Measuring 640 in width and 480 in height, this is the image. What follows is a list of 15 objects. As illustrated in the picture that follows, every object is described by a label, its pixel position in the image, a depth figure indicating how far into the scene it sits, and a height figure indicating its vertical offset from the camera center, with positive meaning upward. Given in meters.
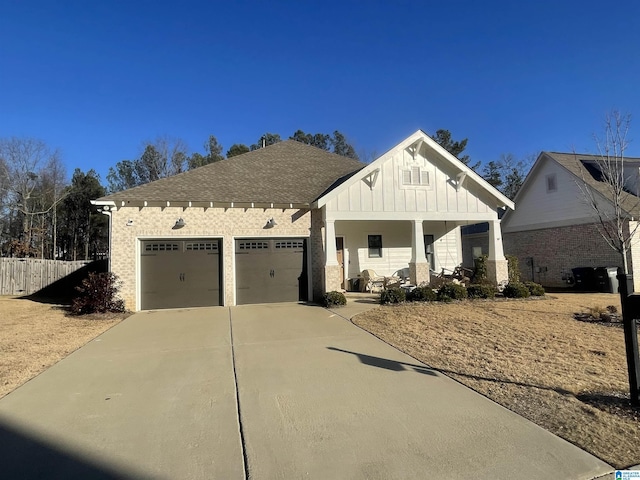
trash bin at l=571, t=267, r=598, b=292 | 16.38 -1.15
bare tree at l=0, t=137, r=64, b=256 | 31.75 +6.50
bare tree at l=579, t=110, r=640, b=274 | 10.30 +2.27
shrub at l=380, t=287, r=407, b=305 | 11.71 -1.21
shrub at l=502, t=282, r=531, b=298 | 12.74 -1.26
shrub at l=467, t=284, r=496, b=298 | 12.55 -1.22
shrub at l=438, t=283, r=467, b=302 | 12.17 -1.16
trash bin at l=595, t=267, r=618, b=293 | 15.47 -1.17
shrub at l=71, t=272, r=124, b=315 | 11.10 -0.94
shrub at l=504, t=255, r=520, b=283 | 15.70 -0.57
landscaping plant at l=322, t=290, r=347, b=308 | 11.67 -1.25
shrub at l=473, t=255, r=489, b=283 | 14.61 -0.54
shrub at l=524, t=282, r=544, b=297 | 13.12 -1.28
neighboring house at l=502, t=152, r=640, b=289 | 16.98 +1.74
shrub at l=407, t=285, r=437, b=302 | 11.96 -1.22
